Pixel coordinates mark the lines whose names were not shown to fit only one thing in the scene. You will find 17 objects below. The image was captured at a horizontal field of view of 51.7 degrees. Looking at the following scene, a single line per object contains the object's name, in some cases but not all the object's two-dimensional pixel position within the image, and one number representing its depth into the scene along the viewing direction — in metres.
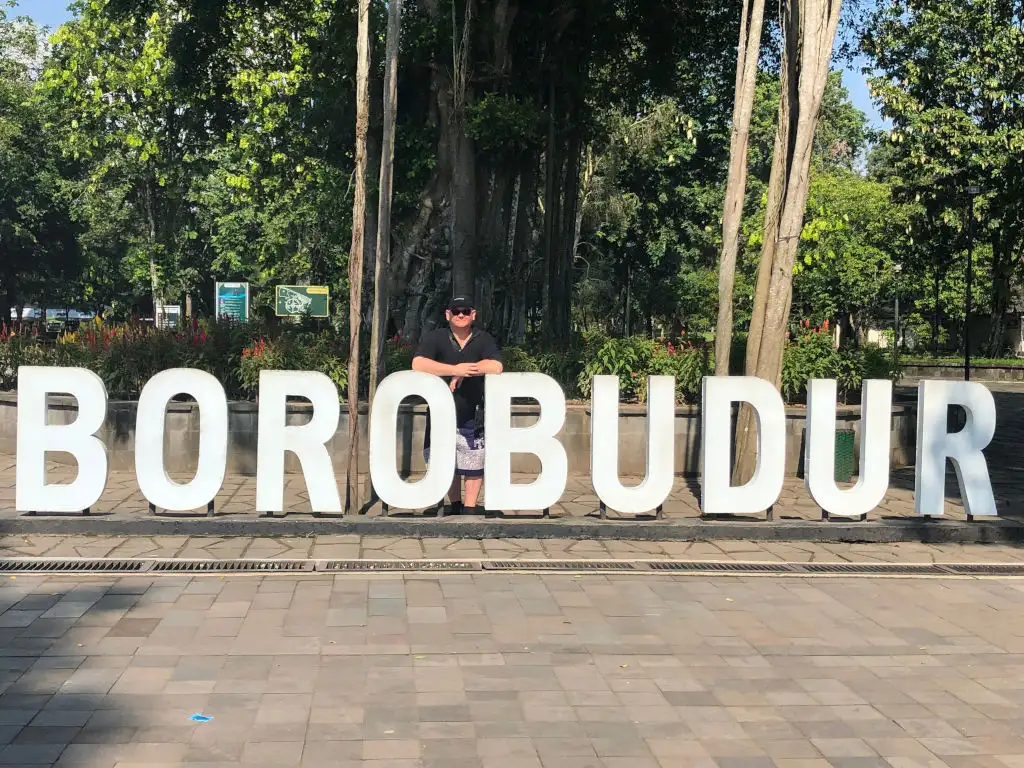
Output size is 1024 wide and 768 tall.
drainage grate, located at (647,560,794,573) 7.79
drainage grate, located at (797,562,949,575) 7.87
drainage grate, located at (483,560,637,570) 7.70
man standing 8.73
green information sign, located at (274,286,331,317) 20.88
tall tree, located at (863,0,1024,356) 25.41
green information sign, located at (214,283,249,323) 23.73
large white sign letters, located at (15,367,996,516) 8.40
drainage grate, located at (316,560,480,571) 7.57
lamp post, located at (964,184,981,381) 20.73
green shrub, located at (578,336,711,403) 12.78
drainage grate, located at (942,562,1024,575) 7.96
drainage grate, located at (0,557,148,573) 7.30
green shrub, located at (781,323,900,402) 12.98
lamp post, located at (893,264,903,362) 46.25
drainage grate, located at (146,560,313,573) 7.42
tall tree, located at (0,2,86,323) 38.94
